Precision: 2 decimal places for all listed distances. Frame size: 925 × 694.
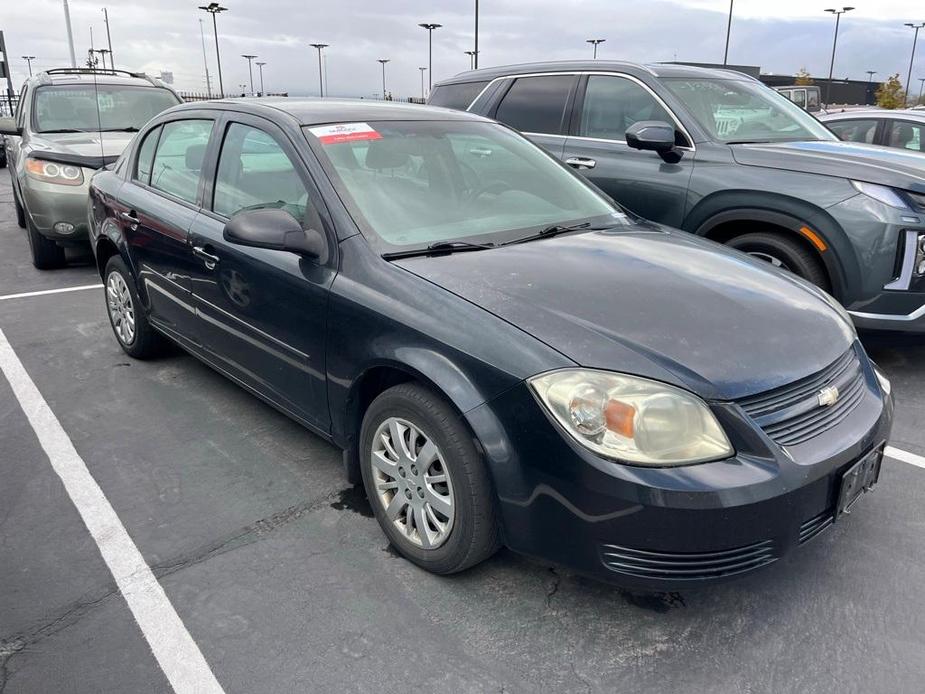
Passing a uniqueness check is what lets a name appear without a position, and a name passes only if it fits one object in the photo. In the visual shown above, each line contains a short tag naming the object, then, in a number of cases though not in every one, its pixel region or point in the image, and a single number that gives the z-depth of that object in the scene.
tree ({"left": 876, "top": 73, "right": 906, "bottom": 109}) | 40.78
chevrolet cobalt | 2.18
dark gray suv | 4.25
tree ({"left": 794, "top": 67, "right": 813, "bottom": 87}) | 51.53
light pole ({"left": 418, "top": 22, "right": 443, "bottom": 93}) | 52.56
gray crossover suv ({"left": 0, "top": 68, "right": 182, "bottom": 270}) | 7.11
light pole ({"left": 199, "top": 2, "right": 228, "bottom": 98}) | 45.62
